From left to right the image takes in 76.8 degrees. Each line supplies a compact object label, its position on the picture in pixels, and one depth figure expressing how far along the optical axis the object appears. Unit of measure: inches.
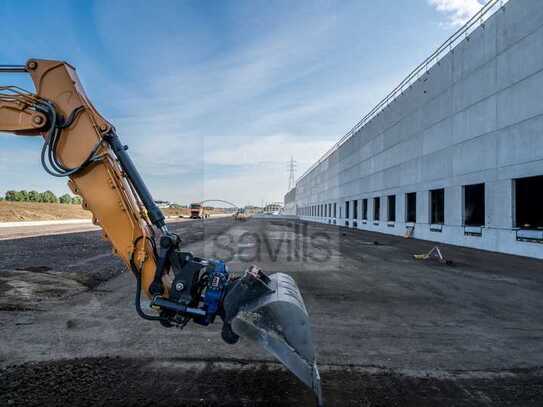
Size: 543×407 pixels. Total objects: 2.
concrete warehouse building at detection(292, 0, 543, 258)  570.3
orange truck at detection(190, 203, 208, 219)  2608.3
